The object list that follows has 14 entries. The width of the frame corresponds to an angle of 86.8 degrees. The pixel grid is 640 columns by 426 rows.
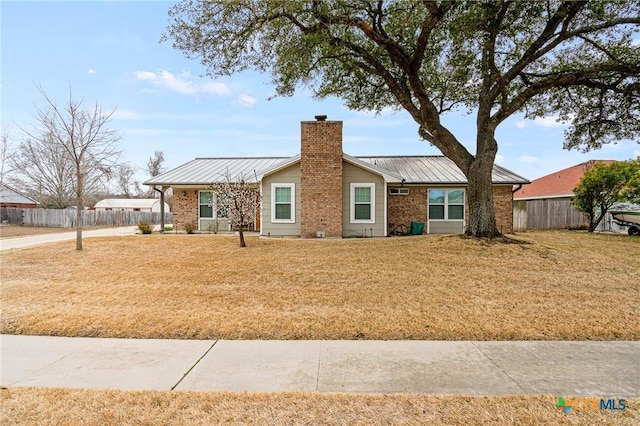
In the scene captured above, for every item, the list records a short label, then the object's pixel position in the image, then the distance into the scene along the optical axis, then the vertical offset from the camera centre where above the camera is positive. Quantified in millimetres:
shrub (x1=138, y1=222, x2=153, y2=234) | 17656 -900
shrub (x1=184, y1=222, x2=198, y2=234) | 17148 -843
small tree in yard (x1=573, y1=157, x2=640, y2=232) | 16625 +1270
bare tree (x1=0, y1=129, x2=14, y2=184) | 26969 +4324
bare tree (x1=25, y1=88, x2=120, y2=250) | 11938 +2321
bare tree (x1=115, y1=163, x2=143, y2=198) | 56219 +4365
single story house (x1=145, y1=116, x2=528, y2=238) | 14000 +712
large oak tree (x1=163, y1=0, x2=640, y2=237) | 9781 +5354
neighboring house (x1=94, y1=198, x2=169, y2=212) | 49544 +879
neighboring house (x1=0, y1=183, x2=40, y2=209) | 40344 +1214
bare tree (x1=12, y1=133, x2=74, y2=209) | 31031 +3184
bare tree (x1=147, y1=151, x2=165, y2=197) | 56156 +7821
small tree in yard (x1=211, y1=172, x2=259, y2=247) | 11906 +289
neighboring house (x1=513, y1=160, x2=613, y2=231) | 19062 -243
